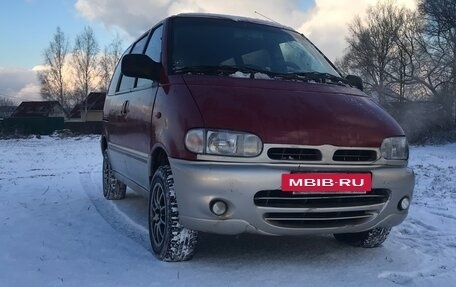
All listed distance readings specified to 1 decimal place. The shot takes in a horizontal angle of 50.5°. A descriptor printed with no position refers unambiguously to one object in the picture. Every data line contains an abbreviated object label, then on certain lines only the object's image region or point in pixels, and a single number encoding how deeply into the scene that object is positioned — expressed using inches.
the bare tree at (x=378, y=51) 1753.2
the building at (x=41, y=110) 2908.5
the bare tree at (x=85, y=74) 2704.2
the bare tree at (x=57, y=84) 2741.1
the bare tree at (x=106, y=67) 2746.1
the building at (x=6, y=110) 3474.4
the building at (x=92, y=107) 2701.8
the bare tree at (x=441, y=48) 1393.9
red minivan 129.9
